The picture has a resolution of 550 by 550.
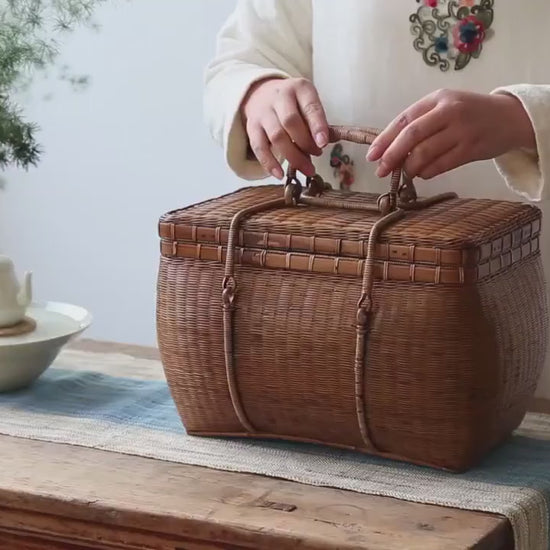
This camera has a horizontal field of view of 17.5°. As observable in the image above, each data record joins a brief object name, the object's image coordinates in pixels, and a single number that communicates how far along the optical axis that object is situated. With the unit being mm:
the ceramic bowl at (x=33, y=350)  1953
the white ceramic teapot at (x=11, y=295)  1989
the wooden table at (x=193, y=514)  1575
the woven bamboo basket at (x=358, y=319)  1656
